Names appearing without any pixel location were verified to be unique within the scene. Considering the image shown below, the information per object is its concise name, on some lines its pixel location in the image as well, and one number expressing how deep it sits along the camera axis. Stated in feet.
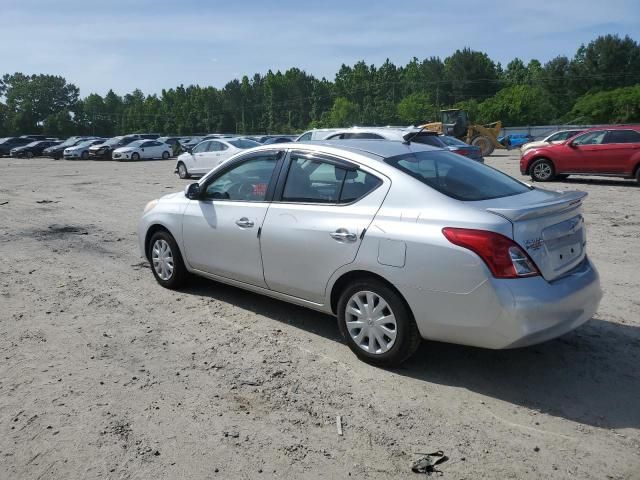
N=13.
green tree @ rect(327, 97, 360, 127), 343.01
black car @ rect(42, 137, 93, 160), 140.16
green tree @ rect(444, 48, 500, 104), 323.16
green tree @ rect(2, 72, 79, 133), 344.08
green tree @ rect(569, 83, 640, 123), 209.56
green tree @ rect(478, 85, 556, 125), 252.83
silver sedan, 11.56
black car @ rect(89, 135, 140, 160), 130.11
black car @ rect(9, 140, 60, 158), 150.41
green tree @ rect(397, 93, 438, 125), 302.45
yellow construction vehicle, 107.34
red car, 49.34
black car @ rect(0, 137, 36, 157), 156.87
